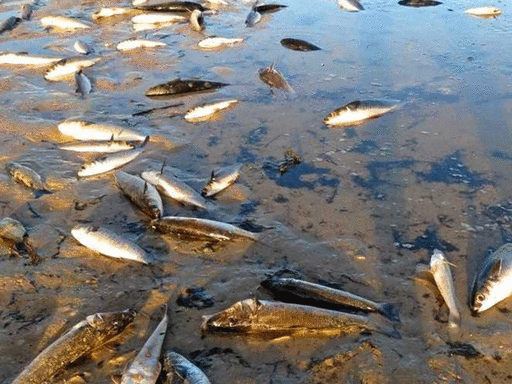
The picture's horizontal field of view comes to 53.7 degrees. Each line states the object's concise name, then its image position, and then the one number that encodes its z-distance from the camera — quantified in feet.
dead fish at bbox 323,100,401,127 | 22.13
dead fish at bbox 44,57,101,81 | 27.58
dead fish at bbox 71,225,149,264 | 14.94
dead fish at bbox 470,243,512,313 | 13.17
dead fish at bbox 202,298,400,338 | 12.55
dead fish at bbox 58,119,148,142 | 21.30
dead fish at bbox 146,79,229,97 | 25.44
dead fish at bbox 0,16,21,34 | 34.55
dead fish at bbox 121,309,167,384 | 11.01
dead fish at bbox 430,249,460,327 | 12.99
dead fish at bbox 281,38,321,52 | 30.91
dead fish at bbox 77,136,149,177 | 18.98
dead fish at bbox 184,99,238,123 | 23.08
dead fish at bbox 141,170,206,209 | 17.37
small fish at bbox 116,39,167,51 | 31.48
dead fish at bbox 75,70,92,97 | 25.63
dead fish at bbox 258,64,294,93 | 25.80
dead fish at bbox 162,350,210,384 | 11.14
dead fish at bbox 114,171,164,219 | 16.71
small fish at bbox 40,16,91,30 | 35.12
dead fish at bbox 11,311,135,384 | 11.26
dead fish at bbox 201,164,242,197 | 17.84
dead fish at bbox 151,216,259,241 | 15.62
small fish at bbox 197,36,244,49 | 31.89
